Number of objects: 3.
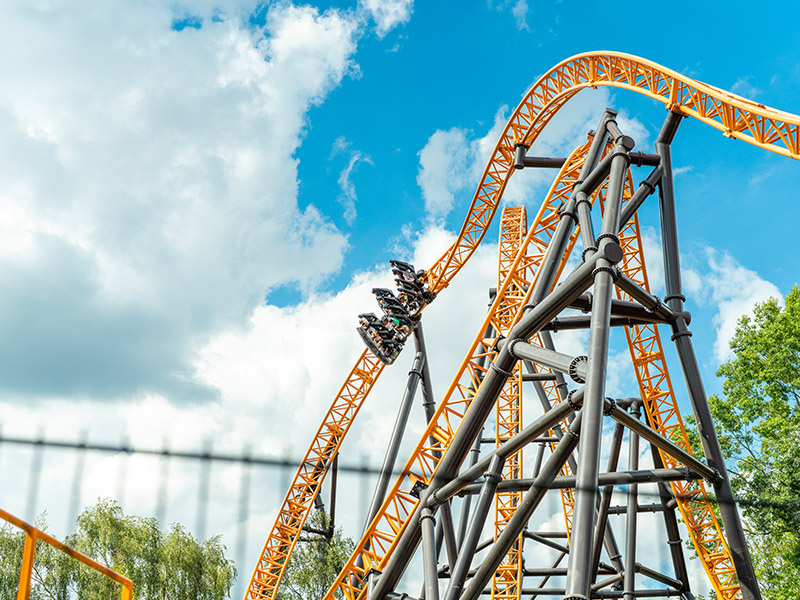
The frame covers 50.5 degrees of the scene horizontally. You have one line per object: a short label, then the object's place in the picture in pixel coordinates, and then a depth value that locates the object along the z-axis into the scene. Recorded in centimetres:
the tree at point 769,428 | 1848
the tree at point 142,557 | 1909
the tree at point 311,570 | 2659
